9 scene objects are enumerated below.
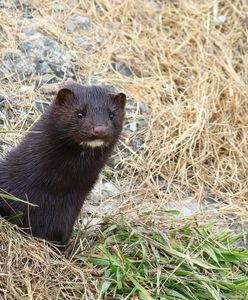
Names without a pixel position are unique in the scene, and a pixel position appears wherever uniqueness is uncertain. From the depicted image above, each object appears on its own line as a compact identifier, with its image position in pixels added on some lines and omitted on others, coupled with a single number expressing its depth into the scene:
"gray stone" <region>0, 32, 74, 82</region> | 11.14
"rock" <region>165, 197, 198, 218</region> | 10.46
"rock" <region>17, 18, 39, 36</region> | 11.64
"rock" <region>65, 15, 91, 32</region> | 12.26
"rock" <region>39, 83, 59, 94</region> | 11.07
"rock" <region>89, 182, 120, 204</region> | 10.15
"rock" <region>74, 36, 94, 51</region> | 12.07
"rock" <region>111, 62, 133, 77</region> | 12.08
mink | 8.03
